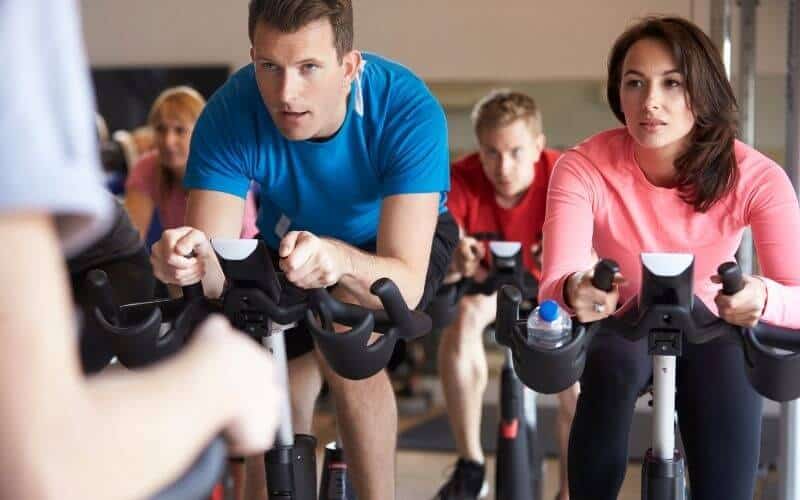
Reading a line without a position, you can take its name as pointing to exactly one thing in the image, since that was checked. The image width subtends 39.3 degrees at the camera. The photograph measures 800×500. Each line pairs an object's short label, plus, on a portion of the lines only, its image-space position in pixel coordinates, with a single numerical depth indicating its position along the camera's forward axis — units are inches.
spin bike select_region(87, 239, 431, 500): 72.6
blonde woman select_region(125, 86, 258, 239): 163.3
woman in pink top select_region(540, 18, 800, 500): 81.4
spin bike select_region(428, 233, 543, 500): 119.9
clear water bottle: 72.2
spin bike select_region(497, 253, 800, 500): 69.7
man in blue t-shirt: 87.7
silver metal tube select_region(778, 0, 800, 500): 97.4
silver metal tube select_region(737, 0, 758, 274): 138.5
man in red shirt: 138.9
